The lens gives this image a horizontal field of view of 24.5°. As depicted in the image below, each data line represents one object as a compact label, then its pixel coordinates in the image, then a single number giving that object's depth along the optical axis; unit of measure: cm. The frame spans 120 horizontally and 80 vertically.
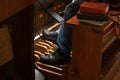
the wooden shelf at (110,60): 189
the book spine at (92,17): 157
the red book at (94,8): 158
